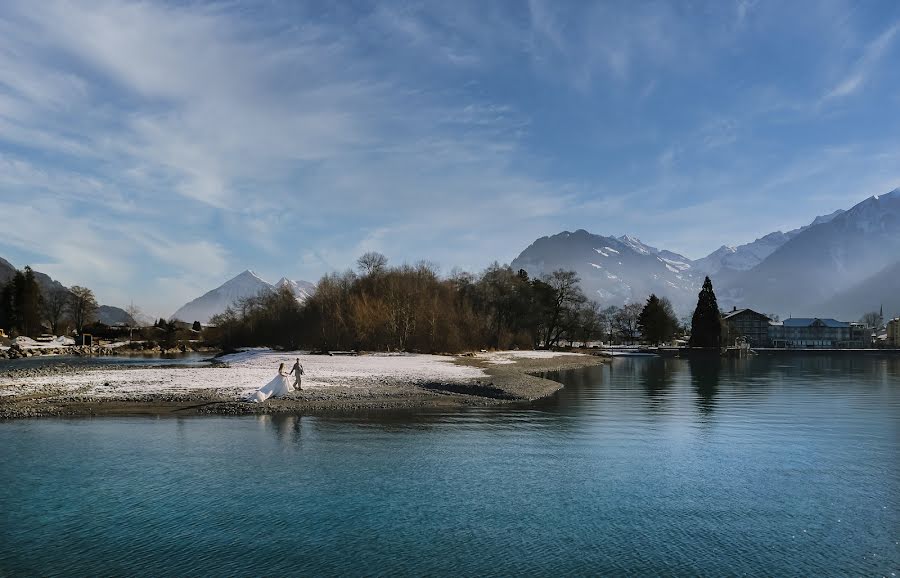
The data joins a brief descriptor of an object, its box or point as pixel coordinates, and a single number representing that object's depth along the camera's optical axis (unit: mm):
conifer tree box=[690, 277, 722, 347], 138875
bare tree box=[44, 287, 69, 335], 168000
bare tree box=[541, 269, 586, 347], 125812
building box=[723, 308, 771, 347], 195500
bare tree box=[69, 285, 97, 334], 161625
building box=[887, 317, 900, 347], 193888
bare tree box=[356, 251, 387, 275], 112625
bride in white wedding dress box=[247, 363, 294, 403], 33656
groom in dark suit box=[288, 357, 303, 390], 36375
